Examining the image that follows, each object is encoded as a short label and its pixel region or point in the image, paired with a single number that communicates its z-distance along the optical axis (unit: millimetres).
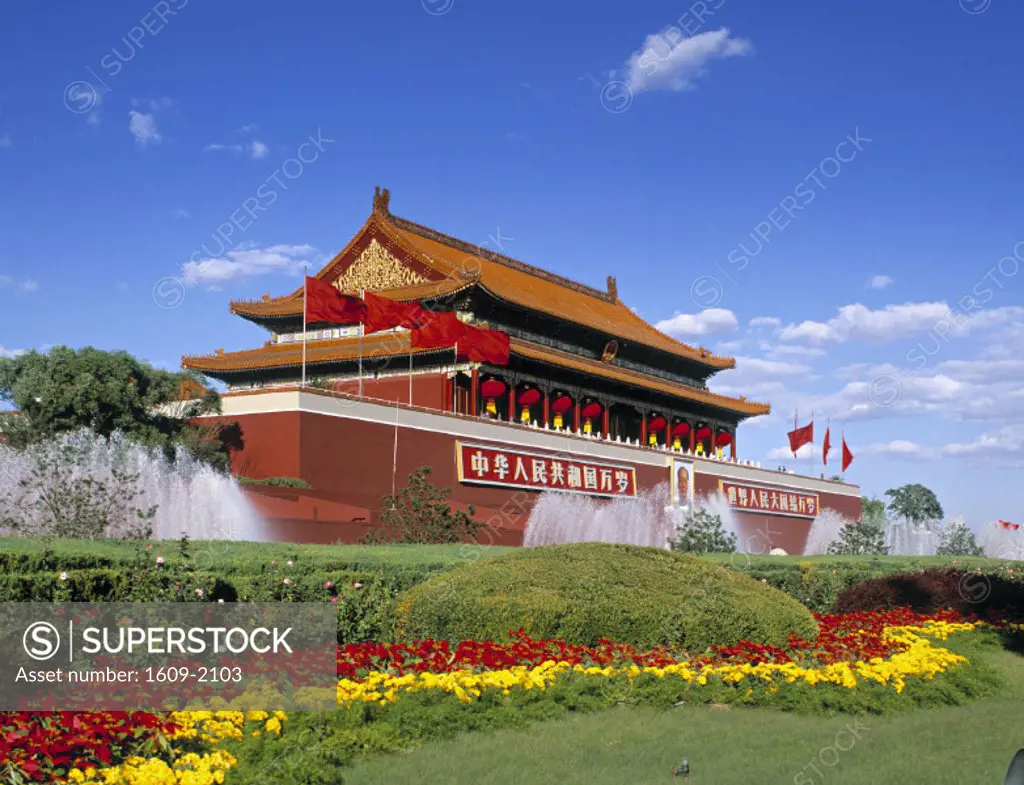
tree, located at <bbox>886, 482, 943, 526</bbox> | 80750
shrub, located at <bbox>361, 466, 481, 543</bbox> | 21062
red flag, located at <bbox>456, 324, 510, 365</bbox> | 28375
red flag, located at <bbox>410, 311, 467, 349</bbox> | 28172
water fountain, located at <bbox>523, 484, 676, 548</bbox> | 29172
